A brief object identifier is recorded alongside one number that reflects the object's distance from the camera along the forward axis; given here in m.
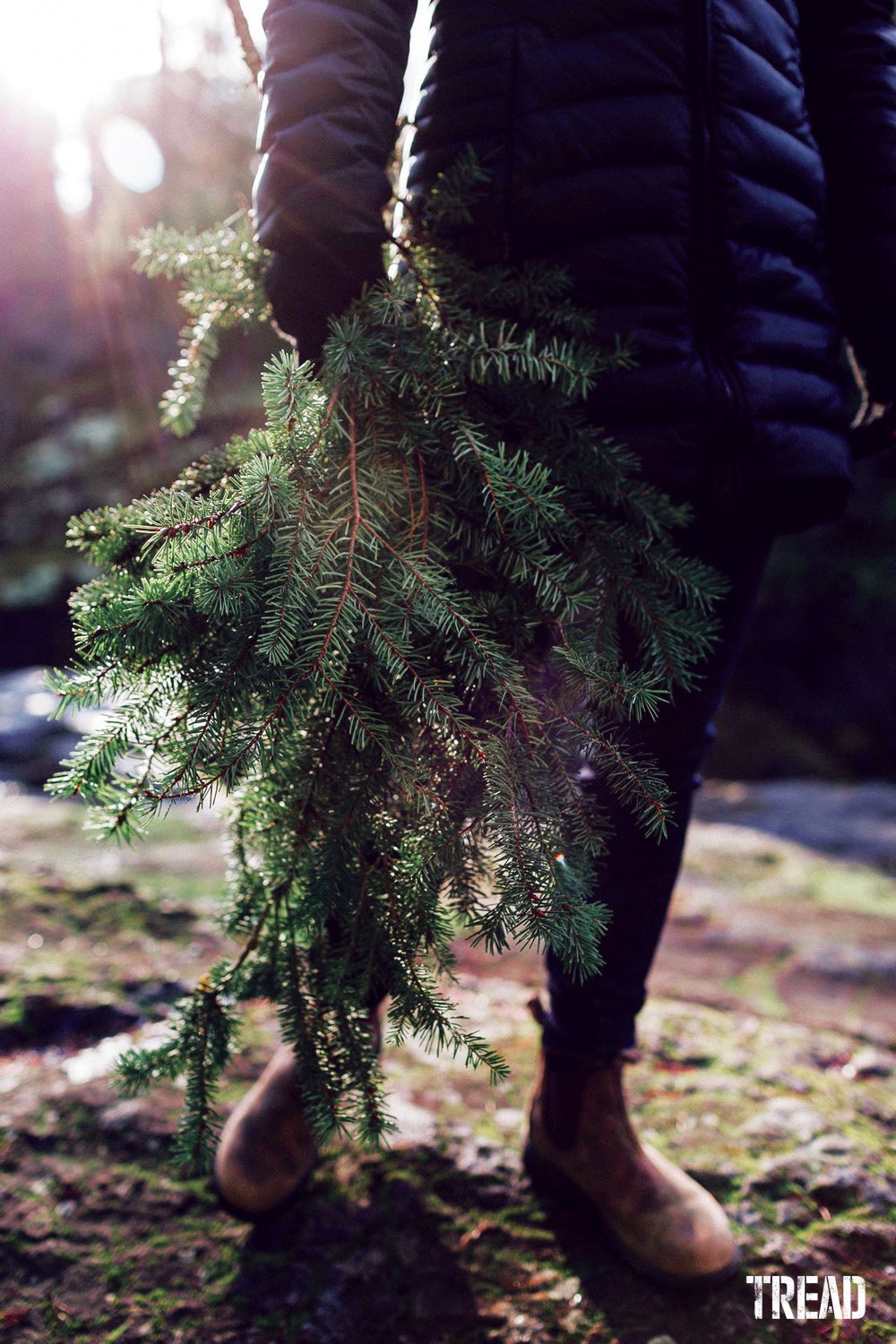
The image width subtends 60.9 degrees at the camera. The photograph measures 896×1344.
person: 1.13
